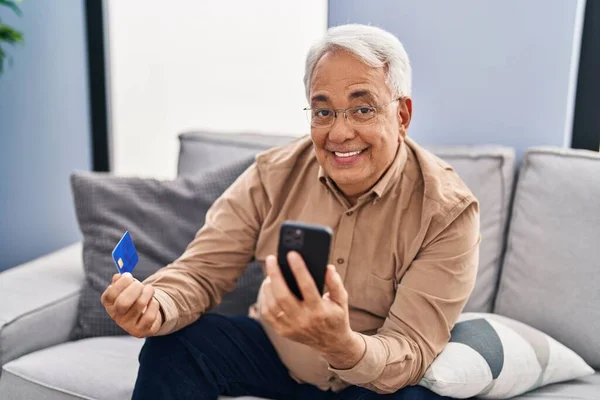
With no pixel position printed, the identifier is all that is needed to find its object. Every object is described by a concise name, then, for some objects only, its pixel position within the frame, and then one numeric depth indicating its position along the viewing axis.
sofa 1.45
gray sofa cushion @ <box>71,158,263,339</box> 1.68
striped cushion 1.21
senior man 1.21
